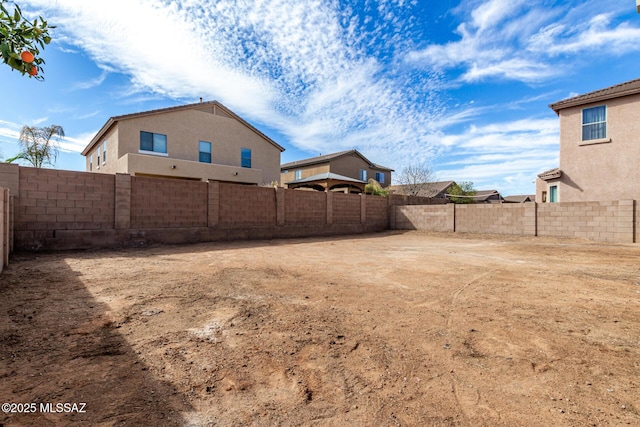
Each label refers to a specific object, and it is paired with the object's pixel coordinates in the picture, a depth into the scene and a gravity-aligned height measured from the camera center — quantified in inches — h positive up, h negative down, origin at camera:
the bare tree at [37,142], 757.9 +178.6
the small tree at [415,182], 1337.4 +139.4
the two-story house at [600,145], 515.2 +122.6
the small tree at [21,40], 63.8 +38.4
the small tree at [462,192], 1312.7 +103.9
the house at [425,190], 1346.0 +109.8
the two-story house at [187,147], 650.8 +164.8
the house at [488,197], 1571.1 +95.5
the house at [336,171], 921.5 +173.8
